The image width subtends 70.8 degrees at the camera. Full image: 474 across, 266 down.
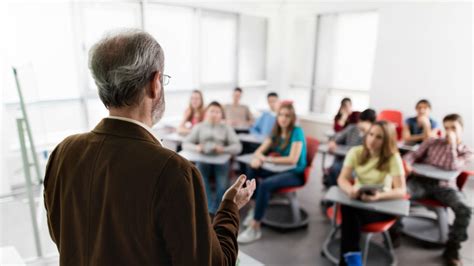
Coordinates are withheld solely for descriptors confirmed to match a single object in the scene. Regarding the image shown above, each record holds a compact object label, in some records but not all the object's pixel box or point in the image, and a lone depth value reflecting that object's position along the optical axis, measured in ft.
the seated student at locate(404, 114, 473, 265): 8.82
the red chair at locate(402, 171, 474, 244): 9.42
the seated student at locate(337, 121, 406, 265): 8.00
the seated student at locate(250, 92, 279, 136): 14.67
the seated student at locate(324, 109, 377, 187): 11.72
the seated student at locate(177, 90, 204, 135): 14.66
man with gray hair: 2.46
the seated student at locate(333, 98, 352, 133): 13.96
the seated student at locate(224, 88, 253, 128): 17.10
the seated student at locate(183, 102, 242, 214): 11.43
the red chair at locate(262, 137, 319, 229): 10.79
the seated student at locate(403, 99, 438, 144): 10.87
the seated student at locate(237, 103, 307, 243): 10.29
